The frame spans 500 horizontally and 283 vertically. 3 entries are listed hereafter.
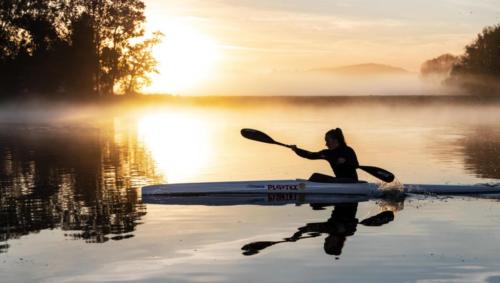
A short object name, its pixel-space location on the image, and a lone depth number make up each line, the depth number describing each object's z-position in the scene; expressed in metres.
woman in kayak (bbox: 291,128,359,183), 19.03
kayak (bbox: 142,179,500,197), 19.39
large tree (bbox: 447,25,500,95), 104.75
